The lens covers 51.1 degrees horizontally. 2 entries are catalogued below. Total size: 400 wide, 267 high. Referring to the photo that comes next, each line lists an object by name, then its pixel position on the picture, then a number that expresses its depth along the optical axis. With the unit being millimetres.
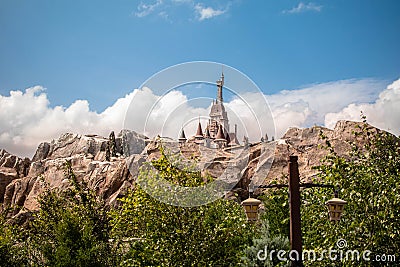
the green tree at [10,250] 12930
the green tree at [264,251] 8922
